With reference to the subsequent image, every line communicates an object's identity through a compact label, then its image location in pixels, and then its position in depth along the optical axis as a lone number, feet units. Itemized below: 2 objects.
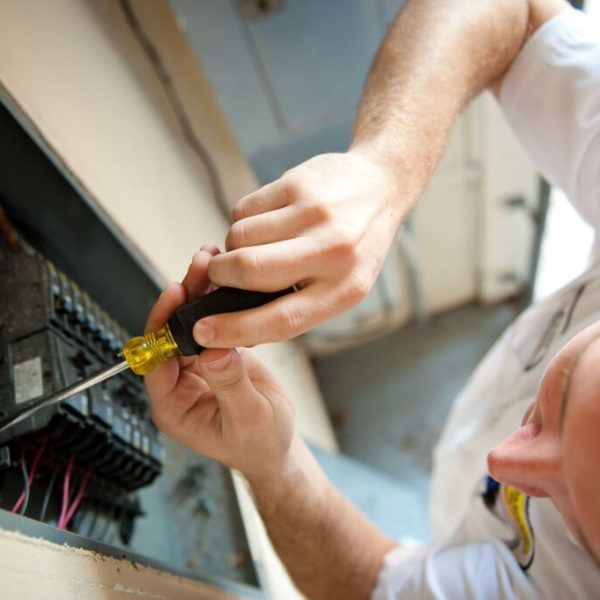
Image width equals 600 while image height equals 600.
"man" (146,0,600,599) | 1.50
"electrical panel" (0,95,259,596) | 1.64
